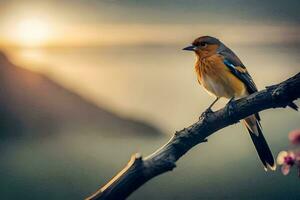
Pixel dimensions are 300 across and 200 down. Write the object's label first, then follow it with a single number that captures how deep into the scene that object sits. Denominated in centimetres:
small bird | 317
